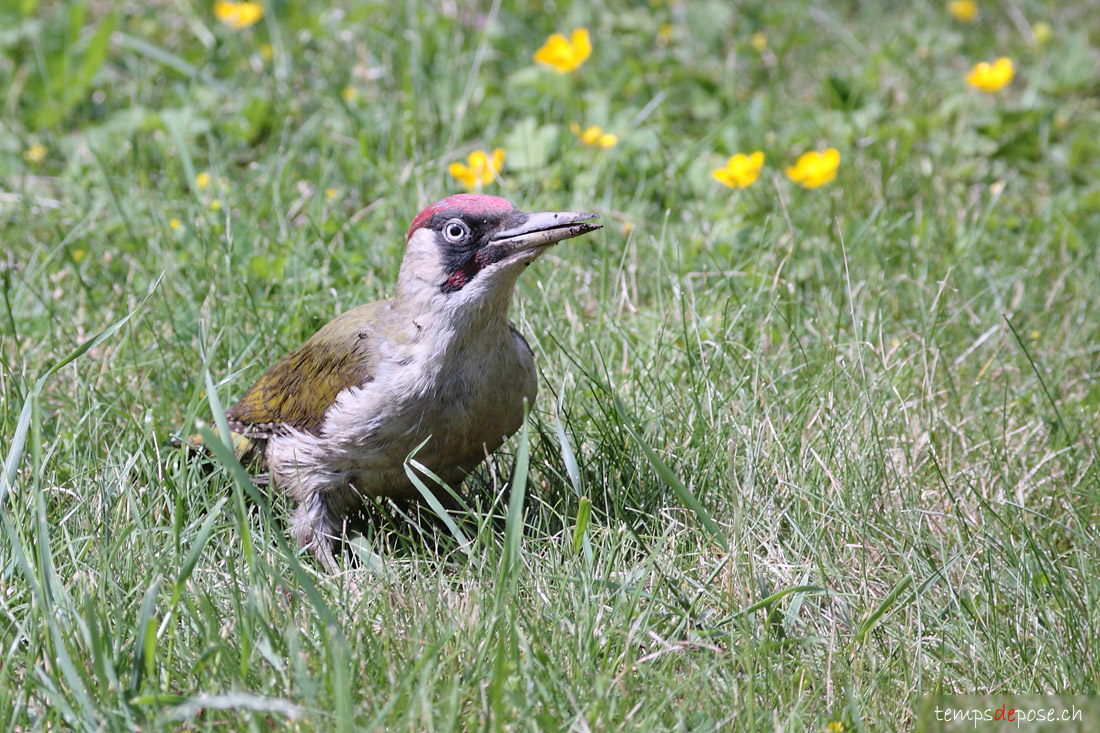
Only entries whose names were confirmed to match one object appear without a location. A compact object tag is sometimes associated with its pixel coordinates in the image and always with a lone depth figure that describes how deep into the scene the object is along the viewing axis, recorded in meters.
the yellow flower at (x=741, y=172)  8.89
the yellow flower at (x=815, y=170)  9.05
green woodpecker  6.79
